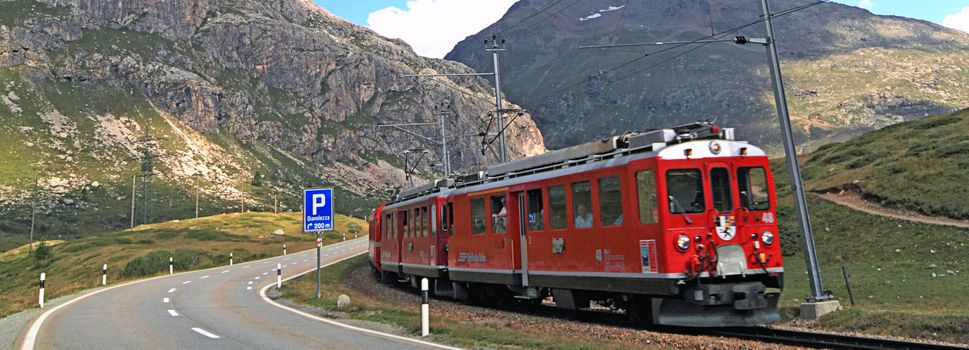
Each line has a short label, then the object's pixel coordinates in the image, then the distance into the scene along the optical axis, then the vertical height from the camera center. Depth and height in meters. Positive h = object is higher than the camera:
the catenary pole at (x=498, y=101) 28.75 +6.74
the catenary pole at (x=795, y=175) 14.84 +1.48
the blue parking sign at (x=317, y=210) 23.03 +1.80
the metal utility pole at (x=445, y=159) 42.43 +6.21
